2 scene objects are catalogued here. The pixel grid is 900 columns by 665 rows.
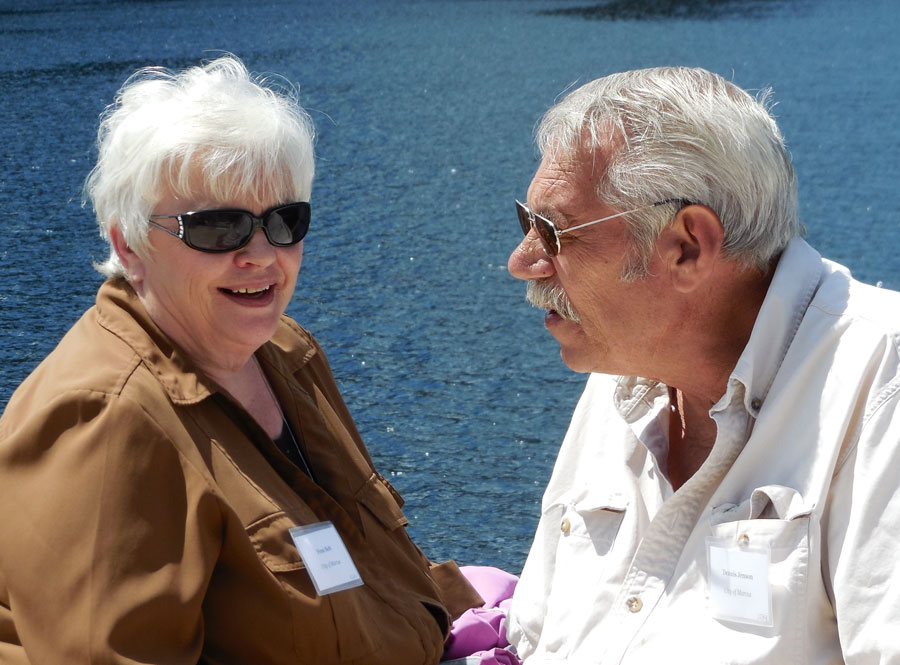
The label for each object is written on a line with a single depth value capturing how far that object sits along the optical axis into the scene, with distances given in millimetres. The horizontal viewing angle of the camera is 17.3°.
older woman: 2310
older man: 2261
